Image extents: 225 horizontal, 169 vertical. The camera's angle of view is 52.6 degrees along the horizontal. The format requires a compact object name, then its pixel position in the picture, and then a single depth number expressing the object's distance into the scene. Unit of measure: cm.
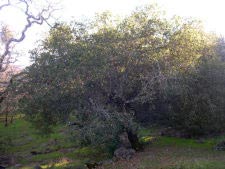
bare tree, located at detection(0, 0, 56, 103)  2171
